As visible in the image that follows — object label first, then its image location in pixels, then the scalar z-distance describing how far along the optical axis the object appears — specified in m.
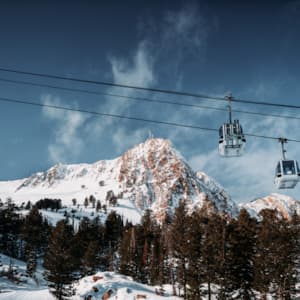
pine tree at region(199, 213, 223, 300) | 31.15
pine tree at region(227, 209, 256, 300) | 31.17
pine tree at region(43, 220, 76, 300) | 36.38
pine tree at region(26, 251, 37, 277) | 55.84
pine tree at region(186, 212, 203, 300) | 32.84
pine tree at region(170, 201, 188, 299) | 36.00
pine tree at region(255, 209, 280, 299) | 31.52
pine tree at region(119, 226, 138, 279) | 54.78
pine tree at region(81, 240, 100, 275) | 60.03
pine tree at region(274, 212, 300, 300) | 31.56
